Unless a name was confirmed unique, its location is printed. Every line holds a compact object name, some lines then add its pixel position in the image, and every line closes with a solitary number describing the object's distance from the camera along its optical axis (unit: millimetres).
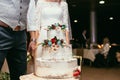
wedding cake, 1124
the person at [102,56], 4742
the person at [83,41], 6111
